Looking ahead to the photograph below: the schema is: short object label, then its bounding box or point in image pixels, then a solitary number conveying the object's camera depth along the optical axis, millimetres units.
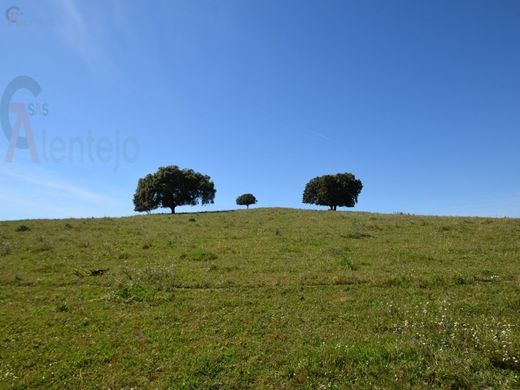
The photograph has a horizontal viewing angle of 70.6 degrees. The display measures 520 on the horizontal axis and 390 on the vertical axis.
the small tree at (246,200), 77875
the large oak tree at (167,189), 59781
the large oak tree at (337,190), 76125
